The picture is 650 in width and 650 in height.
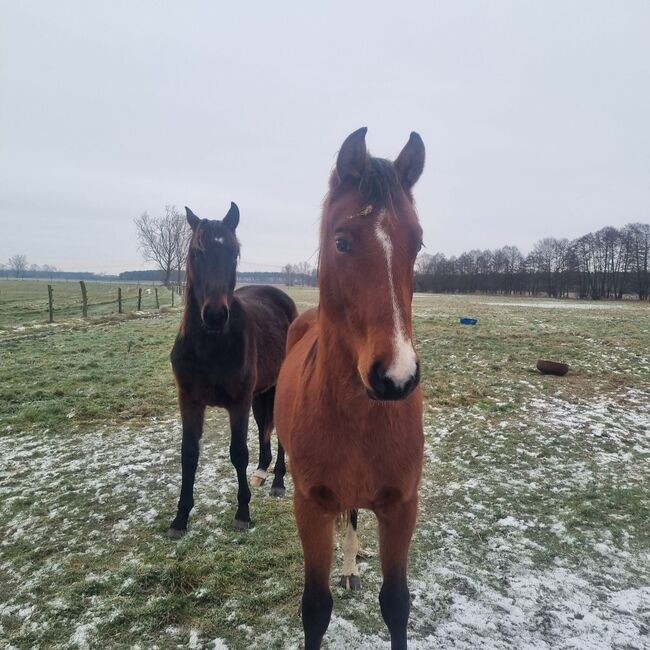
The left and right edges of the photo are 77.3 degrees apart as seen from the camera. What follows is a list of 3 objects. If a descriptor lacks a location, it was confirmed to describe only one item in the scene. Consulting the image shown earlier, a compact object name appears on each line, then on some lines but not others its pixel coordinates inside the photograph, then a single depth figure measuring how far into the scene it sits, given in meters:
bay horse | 1.50
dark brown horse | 3.56
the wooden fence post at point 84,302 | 17.97
